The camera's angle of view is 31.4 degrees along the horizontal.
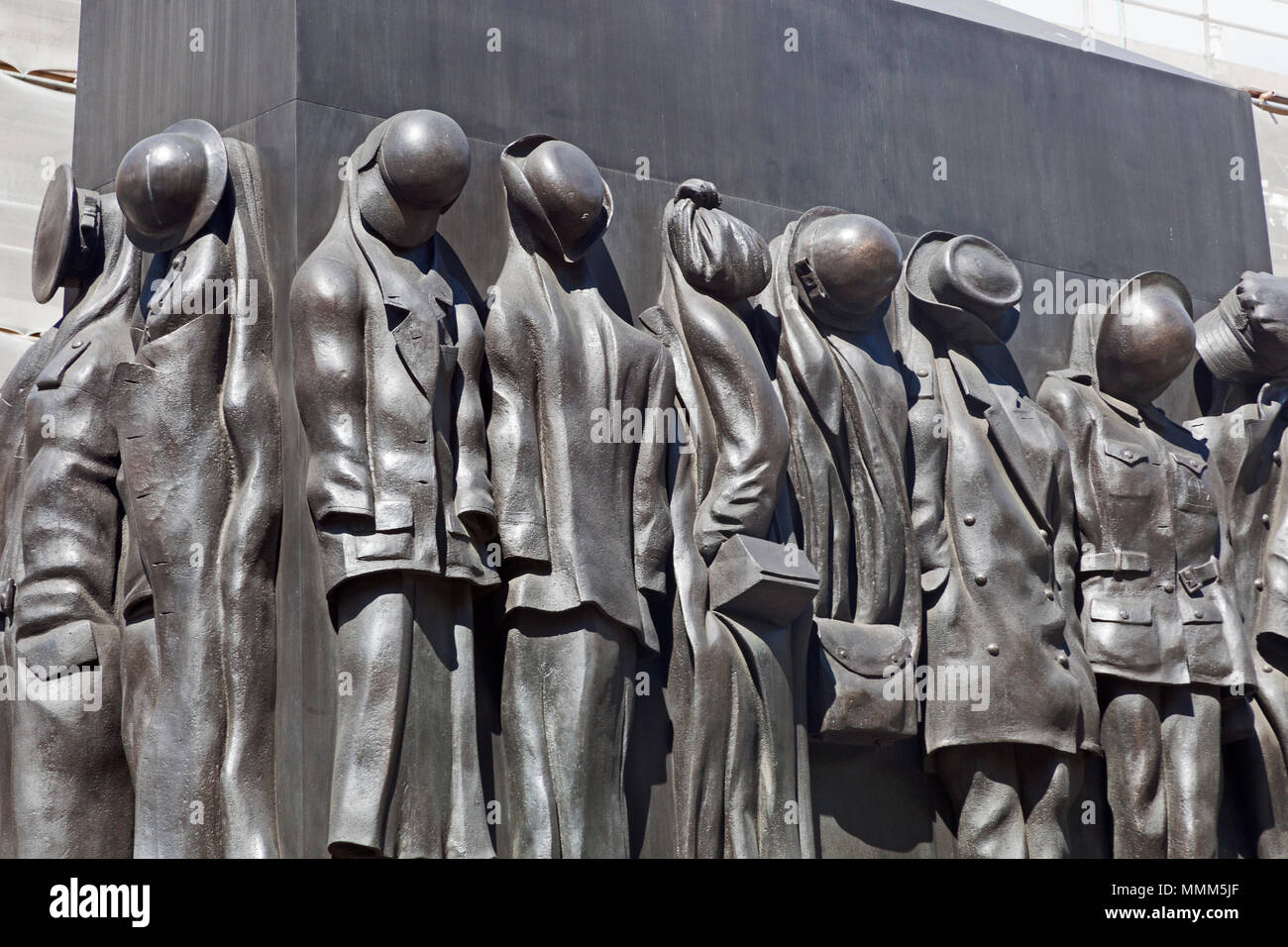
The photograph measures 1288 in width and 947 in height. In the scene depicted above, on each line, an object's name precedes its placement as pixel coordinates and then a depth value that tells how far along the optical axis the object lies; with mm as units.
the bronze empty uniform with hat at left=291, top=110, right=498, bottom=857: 8828
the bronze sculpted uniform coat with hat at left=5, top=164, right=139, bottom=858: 9609
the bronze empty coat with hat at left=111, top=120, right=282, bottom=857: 9062
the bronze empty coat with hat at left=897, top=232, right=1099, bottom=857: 10422
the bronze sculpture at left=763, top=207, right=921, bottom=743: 10180
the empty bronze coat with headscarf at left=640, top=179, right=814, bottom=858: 9641
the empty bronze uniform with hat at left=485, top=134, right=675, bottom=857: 9156
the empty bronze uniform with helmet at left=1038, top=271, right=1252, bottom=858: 10867
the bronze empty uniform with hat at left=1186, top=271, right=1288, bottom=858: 11391
